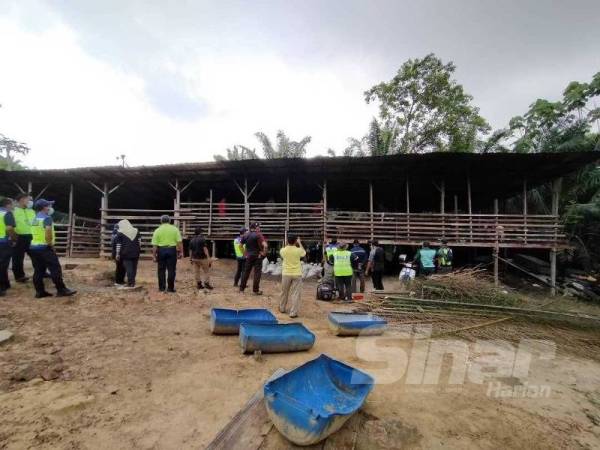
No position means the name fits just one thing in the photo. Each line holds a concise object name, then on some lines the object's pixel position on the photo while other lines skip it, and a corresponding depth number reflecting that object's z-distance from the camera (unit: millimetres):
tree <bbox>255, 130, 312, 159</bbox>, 20312
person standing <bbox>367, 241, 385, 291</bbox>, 9484
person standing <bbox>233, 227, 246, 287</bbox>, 9125
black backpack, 8461
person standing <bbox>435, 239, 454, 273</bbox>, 9523
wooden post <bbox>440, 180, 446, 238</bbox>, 13356
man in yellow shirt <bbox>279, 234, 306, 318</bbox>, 6554
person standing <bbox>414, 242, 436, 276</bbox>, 9336
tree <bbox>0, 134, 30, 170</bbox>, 25625
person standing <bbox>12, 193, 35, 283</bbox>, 6184
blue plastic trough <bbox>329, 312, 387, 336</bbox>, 5379
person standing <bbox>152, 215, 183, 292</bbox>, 7180
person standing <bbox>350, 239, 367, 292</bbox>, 8930
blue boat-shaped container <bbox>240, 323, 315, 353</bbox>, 4277
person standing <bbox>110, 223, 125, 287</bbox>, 7445
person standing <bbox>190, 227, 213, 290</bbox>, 8094
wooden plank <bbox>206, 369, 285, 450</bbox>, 2510
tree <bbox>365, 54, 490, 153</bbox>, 20484
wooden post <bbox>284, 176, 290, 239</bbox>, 13977
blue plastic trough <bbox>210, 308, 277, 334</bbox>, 5043
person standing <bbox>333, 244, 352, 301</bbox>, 7945
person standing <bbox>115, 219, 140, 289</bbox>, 7137
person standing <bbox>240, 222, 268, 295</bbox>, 7867
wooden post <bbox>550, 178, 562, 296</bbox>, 12730
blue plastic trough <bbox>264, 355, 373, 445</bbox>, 2488
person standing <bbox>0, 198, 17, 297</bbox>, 5738
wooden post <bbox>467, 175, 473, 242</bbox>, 13219
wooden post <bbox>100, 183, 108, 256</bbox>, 13961
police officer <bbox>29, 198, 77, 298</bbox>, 5828
